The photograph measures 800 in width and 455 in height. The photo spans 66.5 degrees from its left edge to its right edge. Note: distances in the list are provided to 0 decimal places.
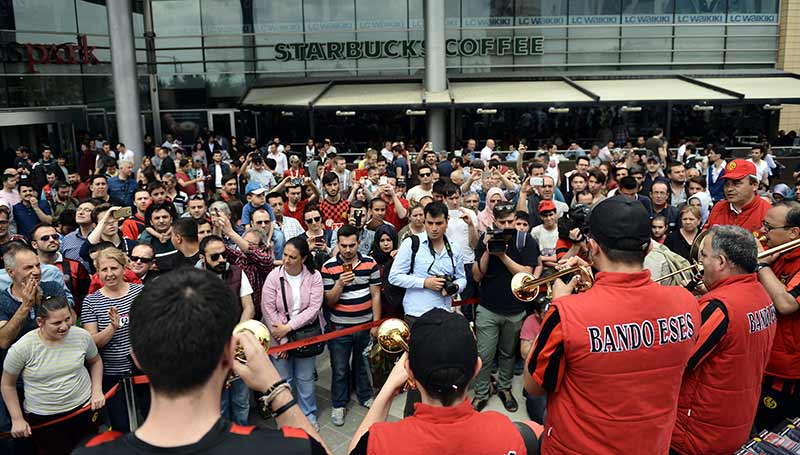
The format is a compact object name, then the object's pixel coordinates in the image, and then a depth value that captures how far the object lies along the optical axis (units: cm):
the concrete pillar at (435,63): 2025
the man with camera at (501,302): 569
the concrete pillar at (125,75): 1919
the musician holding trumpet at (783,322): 368
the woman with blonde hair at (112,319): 460
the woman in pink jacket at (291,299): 532
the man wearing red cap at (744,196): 517
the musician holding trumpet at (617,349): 246
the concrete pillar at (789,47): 2294
